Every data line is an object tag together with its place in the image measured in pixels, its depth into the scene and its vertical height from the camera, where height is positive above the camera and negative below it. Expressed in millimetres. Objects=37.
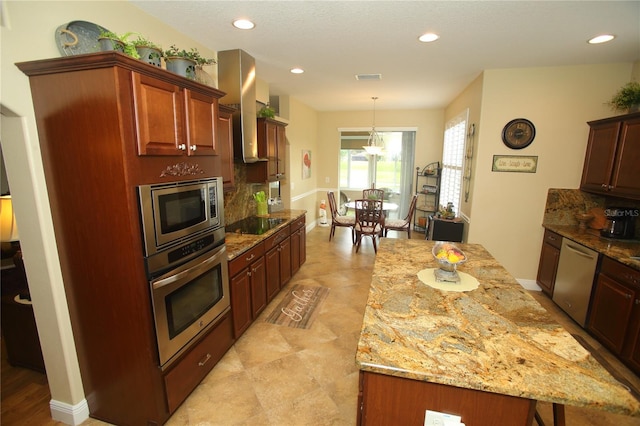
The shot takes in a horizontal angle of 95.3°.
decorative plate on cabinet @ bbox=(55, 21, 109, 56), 1694 +740
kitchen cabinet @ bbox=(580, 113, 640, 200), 2828 +89
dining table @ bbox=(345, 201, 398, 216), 6135 -893
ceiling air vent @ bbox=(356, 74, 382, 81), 3998 +1208
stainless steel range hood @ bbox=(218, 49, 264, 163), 3094 +788
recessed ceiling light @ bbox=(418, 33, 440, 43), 2650 +1164
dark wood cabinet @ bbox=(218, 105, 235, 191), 2771 +185
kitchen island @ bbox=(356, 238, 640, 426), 1085 -801
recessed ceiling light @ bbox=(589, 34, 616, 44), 2643 +1159
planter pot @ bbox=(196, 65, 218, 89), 2170 +656
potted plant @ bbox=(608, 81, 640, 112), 3035 +728
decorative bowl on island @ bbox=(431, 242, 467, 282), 1890 -619
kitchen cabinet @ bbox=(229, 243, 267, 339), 2617 -1194
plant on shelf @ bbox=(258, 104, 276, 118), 3742 +652
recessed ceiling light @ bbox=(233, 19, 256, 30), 2416 +1165
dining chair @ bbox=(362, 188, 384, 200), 6841 -691
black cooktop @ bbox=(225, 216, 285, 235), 3229 -732
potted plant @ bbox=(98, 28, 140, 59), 1563 +637
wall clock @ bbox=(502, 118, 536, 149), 3672 +404
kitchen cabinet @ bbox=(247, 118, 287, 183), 3752 +146
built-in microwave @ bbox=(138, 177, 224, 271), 1669 -366
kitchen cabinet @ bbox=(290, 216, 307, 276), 4055 -1163
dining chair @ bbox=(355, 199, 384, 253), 5336 -997
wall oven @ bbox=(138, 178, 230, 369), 1708 -629
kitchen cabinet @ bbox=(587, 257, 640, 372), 2371 -1253
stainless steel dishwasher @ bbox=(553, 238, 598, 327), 2910 -1193
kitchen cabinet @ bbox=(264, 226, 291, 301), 3297 -1169
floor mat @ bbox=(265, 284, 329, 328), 3193 -1693
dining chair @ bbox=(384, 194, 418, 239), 5627 -1174
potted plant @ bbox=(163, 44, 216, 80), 1920 +662
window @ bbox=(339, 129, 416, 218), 7781 -55
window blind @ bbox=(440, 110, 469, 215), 4750 +82
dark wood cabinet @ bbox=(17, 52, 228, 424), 1527 -153
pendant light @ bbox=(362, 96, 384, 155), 6406 +512
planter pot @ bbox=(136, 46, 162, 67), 1717 +642
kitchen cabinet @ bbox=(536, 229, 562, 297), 3500 -1182
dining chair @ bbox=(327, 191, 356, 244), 5997 -1161
